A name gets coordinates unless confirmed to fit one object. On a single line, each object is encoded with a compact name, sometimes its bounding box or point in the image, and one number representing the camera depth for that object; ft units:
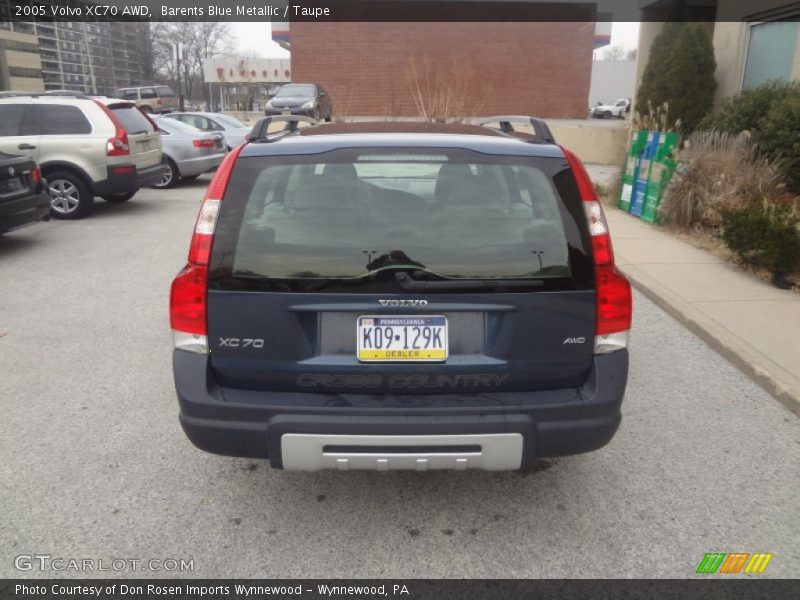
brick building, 111.04
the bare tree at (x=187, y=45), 215.31
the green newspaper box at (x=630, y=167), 34.88
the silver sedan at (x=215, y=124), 58.18
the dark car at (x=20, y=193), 26.23
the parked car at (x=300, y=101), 77.80
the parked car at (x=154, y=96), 130.56
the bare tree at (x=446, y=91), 65.46
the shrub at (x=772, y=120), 28.66
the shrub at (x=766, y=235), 20.97
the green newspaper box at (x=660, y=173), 31.40
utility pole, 209.35
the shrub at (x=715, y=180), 28.25
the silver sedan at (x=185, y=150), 48.26
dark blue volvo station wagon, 8.45
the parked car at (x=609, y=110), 159.94
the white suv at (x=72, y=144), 34.47
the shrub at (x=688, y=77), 43.83
